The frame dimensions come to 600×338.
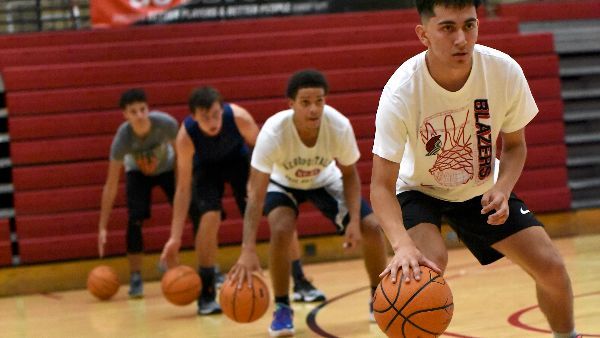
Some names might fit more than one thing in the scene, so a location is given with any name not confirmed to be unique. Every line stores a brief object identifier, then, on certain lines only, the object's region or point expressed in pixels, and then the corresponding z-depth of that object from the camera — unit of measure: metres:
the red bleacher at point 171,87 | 9.07
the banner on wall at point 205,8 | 9.90
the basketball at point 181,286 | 6.55
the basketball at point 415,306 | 3.40
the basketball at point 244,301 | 5.44
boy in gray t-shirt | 7.73
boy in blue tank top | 6.50
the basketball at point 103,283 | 7.70
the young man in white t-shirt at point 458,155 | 3.51
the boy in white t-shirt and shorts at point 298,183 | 5.50
